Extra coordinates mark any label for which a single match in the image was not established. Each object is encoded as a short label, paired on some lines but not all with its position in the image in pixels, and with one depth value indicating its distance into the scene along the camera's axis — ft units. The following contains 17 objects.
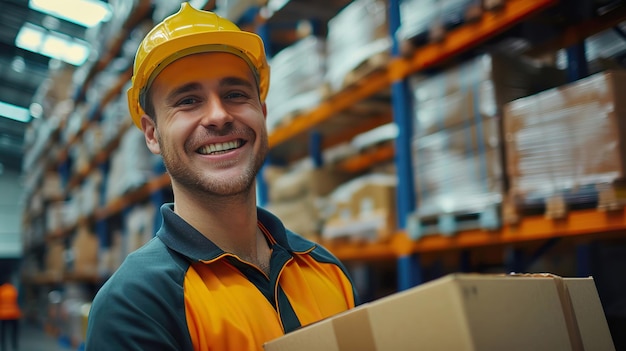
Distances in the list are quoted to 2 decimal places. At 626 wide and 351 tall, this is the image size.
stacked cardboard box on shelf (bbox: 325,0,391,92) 12.25
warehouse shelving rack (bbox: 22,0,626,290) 8.54
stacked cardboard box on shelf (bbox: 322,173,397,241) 12.00
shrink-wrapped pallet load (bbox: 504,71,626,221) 7.70
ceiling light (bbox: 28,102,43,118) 63.36
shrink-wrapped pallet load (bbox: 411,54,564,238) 9.51
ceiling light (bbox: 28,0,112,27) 41.83
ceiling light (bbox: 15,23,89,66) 47.50
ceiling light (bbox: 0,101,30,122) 65.41
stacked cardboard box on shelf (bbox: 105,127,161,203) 23.41
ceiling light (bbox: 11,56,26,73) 53.83
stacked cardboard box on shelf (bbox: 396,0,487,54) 9.95
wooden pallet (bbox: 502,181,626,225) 7.62
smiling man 4.66
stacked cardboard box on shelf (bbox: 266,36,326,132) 14.61
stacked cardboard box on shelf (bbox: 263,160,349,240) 14.40
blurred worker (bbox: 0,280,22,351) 30.66
